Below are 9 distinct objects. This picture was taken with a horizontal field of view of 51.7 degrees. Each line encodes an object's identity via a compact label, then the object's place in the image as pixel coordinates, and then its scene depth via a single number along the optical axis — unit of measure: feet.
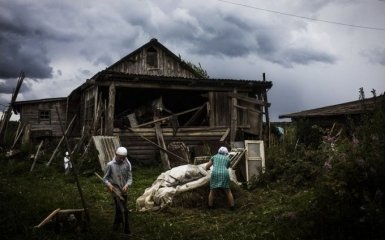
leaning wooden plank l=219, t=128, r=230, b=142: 58.20
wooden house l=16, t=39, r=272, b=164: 55.98
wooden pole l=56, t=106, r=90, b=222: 24.69
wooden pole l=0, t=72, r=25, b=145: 61.67
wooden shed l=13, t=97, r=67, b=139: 80.48
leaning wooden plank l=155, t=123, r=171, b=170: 53.52
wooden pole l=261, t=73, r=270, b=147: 63.10
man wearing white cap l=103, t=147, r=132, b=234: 26.27
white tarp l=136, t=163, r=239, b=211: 33.06
